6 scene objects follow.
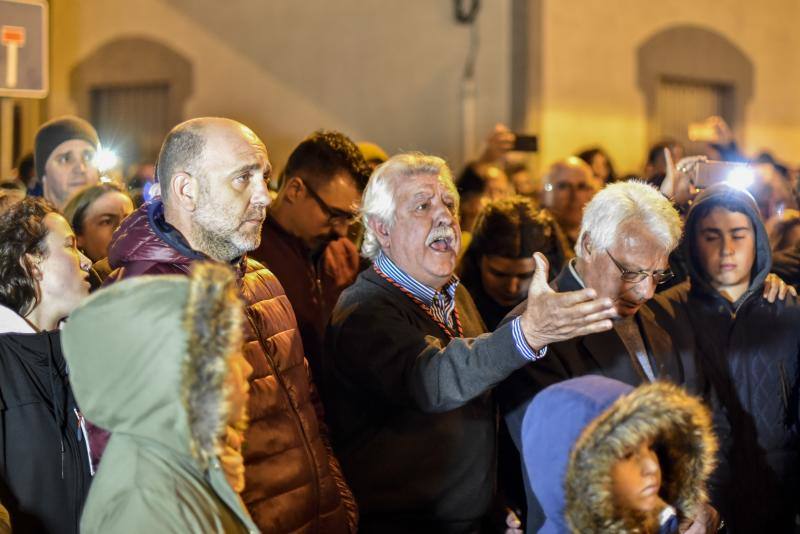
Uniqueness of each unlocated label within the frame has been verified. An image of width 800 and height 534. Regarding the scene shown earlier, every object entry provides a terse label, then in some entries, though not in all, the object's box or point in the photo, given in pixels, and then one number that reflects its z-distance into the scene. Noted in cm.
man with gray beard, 325
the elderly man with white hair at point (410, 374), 352
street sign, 546
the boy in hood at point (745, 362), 446
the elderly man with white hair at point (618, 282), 395
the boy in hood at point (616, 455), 285
